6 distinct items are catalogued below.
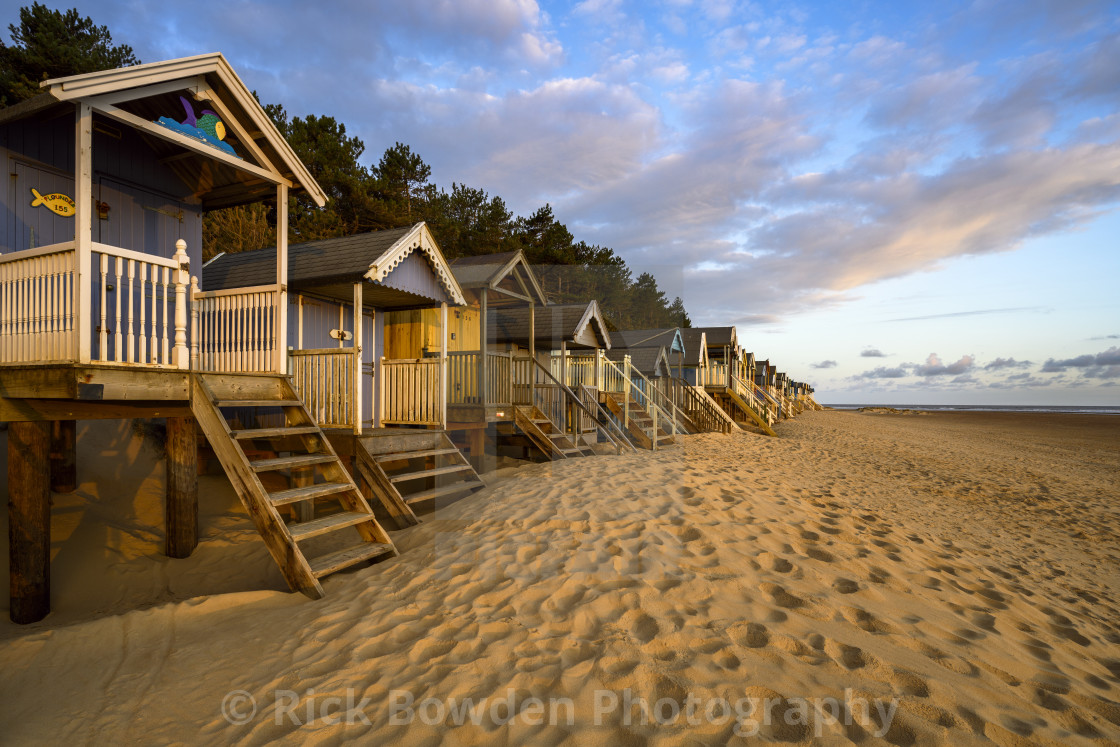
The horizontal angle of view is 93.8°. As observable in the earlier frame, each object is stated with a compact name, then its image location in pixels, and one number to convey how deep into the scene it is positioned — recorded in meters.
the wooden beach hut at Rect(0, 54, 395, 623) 4.99
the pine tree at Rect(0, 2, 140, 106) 15.27
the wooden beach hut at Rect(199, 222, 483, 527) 7.56
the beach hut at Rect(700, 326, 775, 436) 23.94
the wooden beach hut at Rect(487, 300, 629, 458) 11.93
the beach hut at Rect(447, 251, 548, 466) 10.98
